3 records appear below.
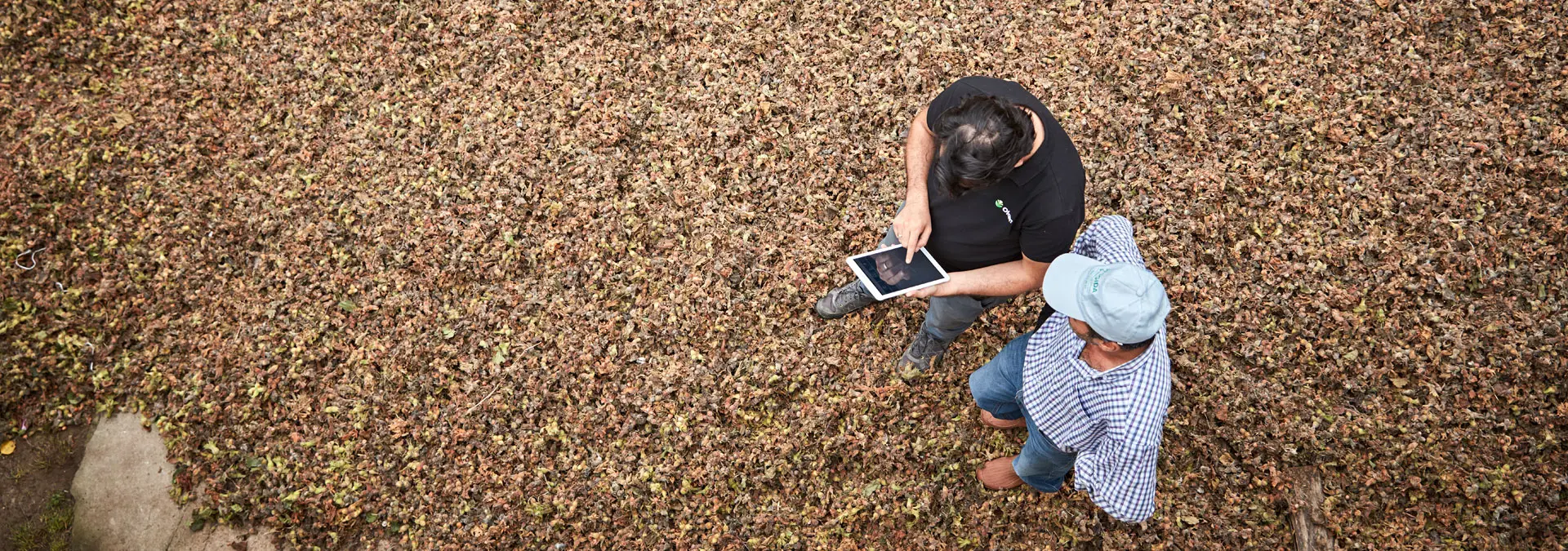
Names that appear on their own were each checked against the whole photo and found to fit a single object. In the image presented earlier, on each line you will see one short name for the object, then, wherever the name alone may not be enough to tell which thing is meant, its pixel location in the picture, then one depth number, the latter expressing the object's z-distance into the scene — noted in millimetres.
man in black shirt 2852
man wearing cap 2695
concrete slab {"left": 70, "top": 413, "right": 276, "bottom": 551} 4527
